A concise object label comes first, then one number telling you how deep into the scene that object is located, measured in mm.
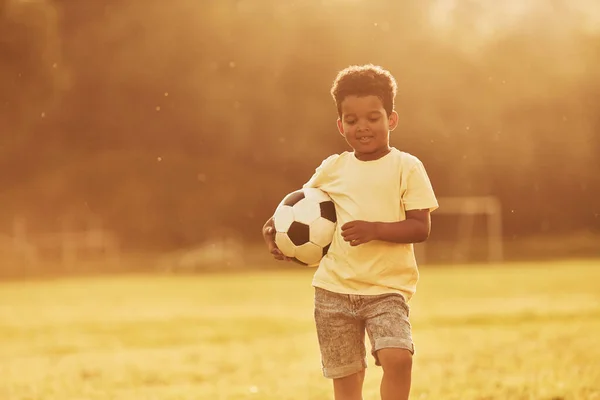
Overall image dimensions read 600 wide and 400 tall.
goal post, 33031
